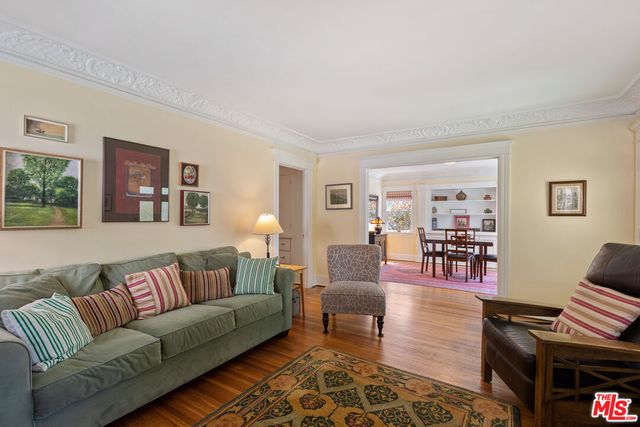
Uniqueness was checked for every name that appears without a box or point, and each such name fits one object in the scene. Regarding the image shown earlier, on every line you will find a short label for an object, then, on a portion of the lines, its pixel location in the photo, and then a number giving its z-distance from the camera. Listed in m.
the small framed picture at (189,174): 3.26
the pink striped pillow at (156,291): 2.39
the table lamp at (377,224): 8.48
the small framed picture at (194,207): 3.26
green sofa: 1.43
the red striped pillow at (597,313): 1.72
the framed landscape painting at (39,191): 2.13
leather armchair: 1.57
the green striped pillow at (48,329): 1.58
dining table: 5.85
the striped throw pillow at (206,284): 2.79
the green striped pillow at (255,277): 3.06
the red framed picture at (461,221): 8.33
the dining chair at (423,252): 6.53
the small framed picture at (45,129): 2.23
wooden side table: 3.73
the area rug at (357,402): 1.88
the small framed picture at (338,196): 5.21
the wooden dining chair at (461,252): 5.97
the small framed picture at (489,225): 7.99
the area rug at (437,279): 5.36
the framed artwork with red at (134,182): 2.67
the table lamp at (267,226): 3.84
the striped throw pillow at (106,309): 2.04
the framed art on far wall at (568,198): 3.57
